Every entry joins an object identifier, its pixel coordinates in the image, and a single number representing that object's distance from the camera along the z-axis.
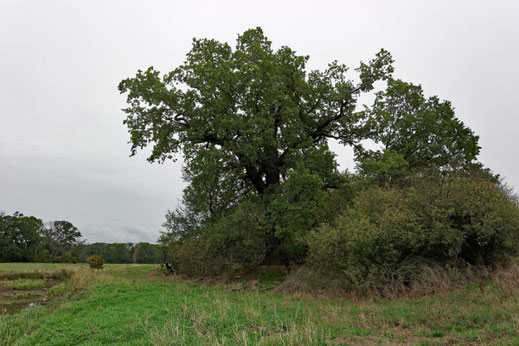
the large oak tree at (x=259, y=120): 18.59
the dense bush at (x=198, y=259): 20.38
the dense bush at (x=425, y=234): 12.18
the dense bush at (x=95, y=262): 40.97
